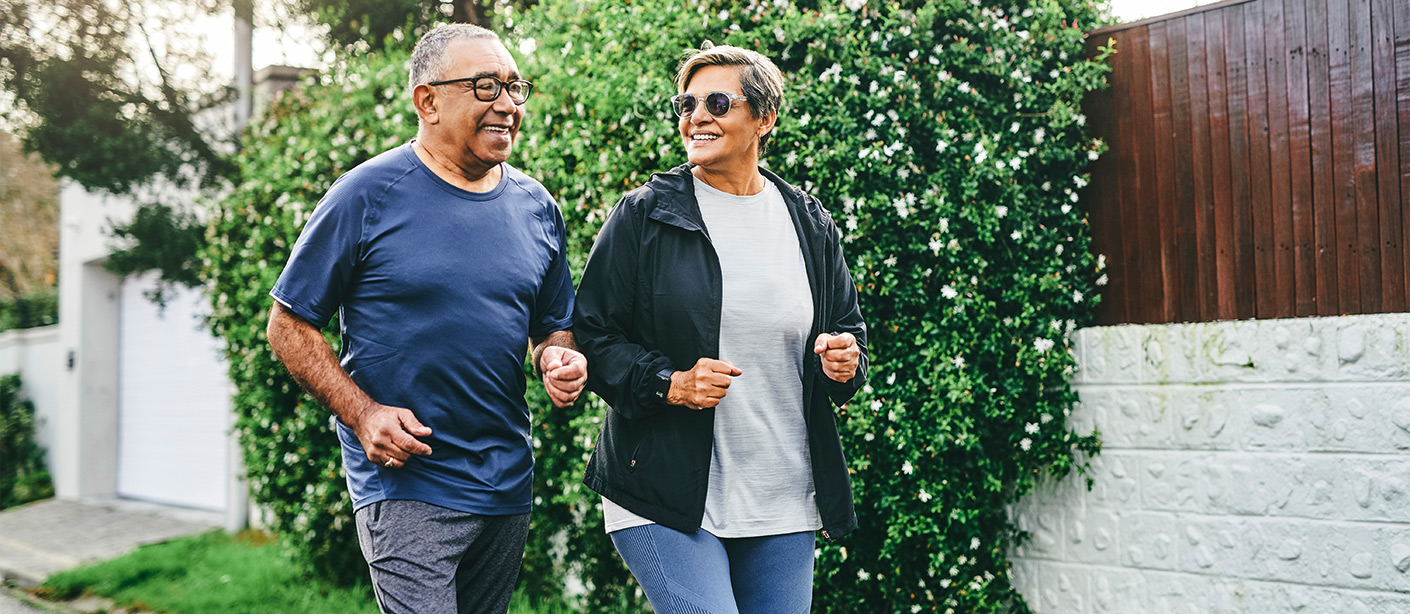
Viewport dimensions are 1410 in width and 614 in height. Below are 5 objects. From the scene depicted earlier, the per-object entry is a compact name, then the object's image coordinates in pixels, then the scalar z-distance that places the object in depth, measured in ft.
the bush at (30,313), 65.16
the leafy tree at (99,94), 30.78
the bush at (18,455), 50.21
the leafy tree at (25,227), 78.59
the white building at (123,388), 40.55
